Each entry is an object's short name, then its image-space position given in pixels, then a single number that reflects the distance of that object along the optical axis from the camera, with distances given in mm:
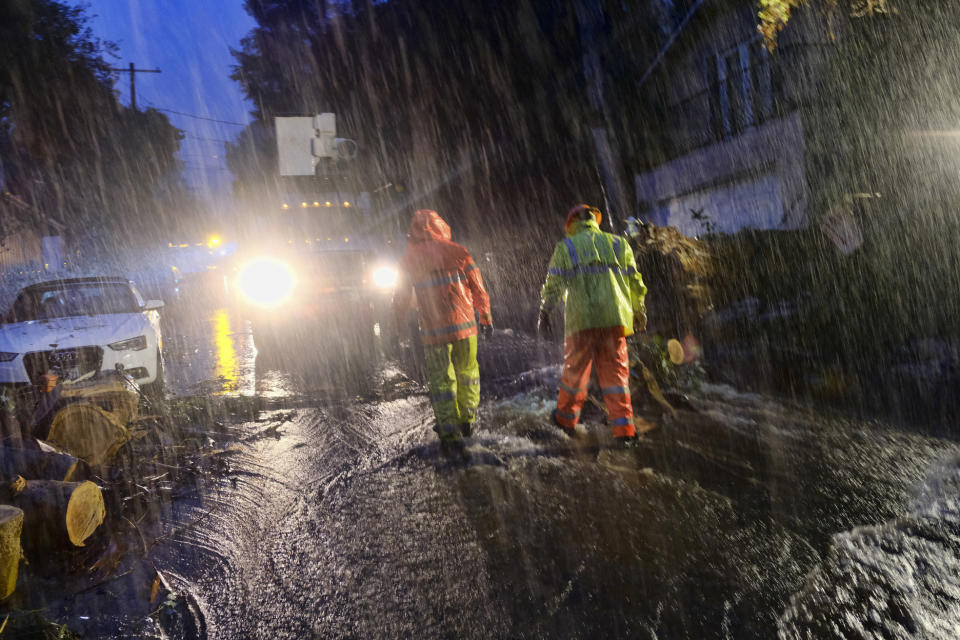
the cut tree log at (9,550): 2584
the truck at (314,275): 10445
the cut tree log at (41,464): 3336
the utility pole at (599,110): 12570
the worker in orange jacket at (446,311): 4801
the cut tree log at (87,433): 4195
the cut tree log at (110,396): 4516
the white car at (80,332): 6250
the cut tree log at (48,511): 2992
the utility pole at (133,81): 28212
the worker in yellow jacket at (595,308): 4520
